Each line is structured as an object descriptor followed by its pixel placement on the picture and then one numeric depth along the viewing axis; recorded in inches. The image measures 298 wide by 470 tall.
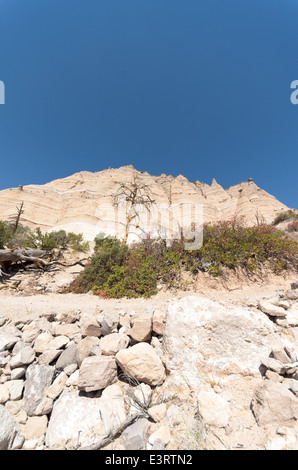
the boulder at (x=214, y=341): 100.5
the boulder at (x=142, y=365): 97.7
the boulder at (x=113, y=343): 113.3
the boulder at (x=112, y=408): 79.1
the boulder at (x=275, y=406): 68.7
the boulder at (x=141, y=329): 123.5
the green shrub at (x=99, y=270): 302.6
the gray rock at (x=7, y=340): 126.8
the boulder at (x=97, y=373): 93.4
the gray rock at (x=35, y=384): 93.4
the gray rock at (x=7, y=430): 75.7
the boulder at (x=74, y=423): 76.5
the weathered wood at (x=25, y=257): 397.1
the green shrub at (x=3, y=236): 469.1
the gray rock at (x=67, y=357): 112.1
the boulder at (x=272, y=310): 128.2
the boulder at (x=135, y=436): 70.4
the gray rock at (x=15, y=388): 97.2
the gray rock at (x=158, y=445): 69.3
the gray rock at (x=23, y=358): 110.9
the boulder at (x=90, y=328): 135.0
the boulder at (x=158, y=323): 130.1
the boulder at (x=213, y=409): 73.7
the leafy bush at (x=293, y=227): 634.8
